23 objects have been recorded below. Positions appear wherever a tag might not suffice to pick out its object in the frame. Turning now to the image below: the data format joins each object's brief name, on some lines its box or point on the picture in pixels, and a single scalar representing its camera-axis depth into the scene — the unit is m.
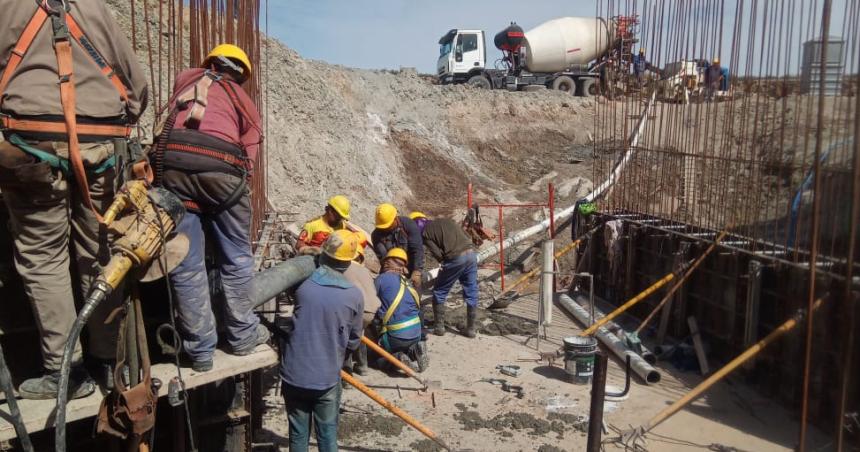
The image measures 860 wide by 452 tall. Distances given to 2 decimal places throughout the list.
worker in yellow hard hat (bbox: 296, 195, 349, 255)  6.29
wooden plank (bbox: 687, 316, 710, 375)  6.85
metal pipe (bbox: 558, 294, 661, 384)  6.46
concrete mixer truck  24.27
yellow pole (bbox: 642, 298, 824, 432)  5.23
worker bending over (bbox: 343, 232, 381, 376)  4.80
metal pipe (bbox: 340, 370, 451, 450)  4.81
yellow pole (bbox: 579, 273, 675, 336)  7.65
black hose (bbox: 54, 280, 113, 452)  1.99
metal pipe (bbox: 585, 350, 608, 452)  2.86
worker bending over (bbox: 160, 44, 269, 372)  2.95
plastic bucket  6.52
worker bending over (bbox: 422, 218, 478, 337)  8.16
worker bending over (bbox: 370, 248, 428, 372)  6.52
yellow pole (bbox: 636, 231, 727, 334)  7.02
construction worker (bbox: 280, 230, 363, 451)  4.04
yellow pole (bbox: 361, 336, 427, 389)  5.83
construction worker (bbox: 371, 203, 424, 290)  7.61
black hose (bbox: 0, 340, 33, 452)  2.06
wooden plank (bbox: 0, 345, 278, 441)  2.38
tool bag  2.29
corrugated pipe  3.61
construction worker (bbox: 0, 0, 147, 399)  2.47
